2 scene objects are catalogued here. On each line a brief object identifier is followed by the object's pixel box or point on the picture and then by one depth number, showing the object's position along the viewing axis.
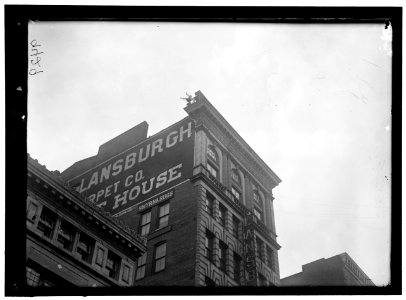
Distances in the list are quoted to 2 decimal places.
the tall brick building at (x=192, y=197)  40.41
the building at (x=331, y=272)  53.72
